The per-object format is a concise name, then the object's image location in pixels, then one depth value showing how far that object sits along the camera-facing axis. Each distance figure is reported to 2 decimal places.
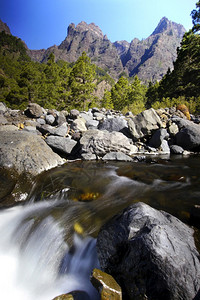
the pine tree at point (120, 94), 34.16
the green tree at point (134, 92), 37.66
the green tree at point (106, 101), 31.41
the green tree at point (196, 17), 16.78
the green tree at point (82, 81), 21.02
